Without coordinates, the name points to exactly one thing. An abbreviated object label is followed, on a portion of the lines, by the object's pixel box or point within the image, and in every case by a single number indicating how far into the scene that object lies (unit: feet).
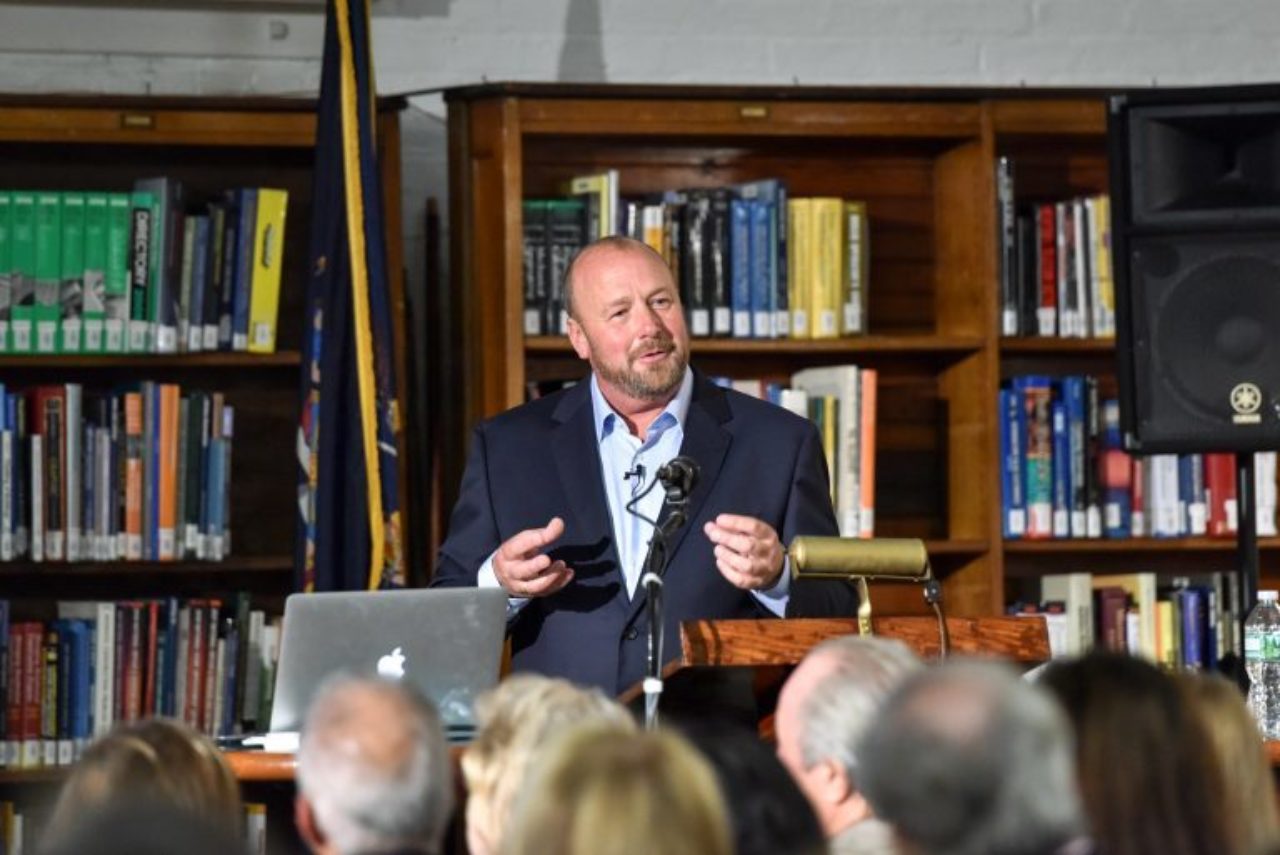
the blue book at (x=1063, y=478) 34.24
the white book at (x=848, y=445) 33.55
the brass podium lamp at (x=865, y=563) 20.75
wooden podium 20.21
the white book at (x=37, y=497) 31.83
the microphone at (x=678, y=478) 20.62
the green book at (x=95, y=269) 32.04
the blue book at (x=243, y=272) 32.65
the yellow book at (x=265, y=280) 32.68
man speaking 24.79
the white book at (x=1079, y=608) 34.24
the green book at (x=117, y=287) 32.07
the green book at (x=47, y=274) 31.94
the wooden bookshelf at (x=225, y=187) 31.94
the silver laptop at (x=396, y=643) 20.62
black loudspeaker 29.35
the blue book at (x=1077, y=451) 34.30
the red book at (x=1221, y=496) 34.81
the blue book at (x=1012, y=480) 33.94
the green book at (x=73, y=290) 32.01
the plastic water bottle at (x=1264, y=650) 27.48
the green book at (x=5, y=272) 31.81
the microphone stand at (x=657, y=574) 20.39
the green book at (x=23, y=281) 31.86
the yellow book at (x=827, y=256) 33.55
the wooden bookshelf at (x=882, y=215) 32.45
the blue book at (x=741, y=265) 33.32
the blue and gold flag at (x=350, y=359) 30.89
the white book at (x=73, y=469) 31.96
